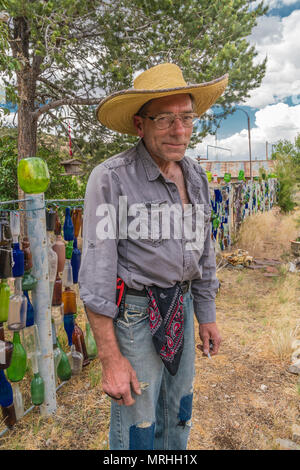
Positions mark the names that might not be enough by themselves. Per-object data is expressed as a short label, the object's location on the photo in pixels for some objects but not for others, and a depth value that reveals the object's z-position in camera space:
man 1.31
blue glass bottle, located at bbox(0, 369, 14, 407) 2.19
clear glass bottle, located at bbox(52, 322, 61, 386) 2.60
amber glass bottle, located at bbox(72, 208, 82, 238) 2.55
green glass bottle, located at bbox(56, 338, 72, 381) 2.75
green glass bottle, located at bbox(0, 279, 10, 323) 1.95
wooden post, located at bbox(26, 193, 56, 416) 2.18
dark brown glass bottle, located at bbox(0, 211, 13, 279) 1.87
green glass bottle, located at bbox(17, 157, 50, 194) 2.09
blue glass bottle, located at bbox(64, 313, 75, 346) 2.80
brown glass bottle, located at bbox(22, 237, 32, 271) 2.14
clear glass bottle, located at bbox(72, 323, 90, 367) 2.88
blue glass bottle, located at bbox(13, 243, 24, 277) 1.96
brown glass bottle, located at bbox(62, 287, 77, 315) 2.66
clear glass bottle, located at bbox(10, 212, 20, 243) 1.86
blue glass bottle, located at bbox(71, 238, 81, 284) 2.58
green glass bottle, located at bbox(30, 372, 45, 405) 2.35
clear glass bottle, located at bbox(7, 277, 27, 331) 2.02
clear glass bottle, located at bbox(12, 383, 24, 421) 2.35
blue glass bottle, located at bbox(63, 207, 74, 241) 2.47
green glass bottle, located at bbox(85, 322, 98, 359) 3.08
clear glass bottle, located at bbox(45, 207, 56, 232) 2.32
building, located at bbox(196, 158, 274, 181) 32.49
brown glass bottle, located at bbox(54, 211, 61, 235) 2.37
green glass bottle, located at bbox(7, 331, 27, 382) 2.16
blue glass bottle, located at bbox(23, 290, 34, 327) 2.20
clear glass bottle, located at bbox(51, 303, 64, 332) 2.53
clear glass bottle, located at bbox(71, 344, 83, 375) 2.93
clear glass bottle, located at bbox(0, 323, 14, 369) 2.03
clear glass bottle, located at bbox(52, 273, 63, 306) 2.48
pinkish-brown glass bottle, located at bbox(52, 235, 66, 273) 2.41
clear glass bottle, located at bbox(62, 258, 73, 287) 2.58
